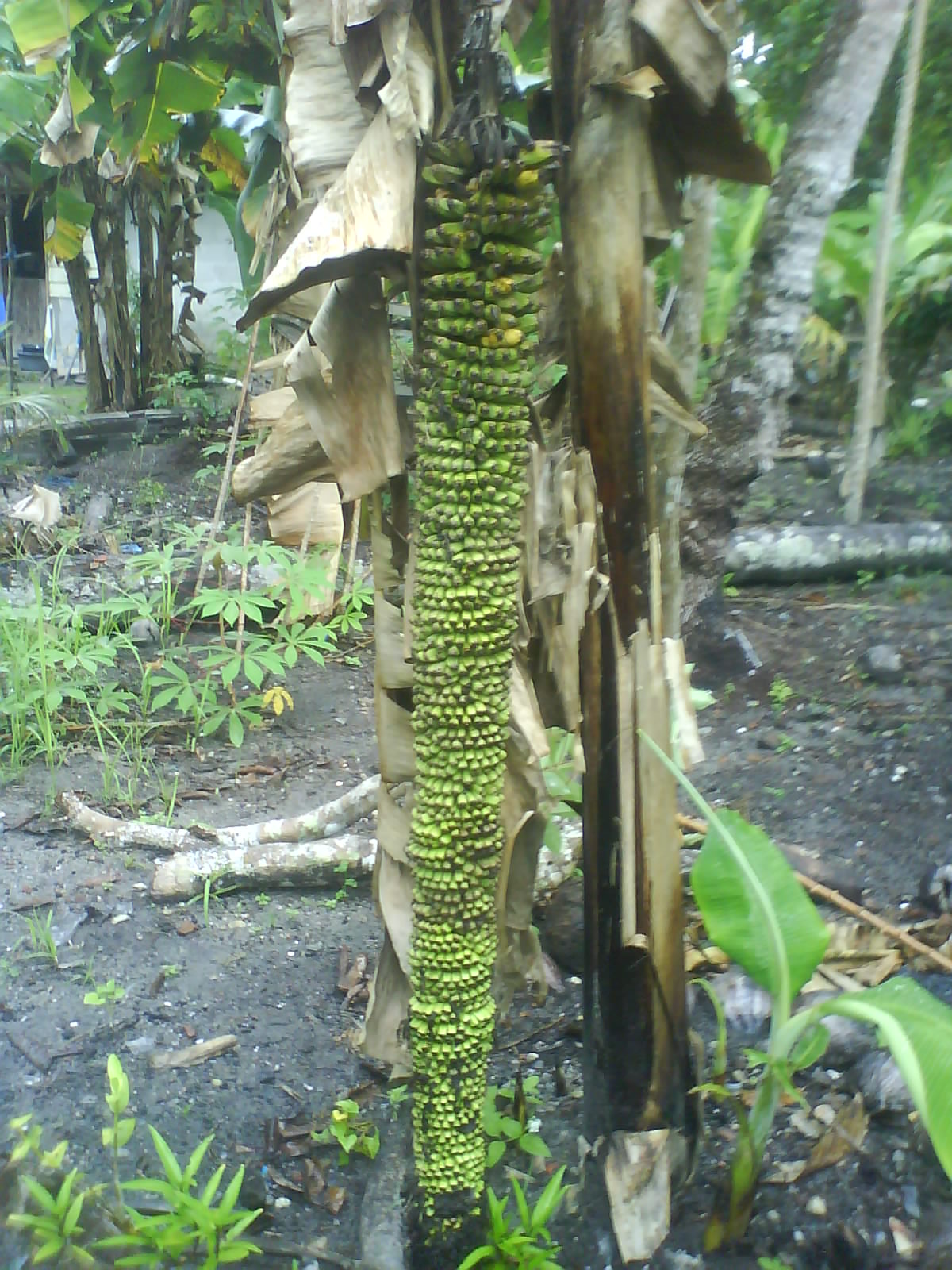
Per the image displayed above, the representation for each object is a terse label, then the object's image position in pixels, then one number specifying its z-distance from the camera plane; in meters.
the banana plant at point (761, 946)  0.95
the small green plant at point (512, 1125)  1.14
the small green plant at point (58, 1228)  0.90
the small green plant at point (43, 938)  1.57
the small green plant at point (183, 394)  4.89
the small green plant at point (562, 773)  1.45
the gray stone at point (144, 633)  2.86
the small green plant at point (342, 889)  1.77
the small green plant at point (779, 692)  2.26
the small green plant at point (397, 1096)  1.25
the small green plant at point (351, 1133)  1.16
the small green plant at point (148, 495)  4.24
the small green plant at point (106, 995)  1.45
